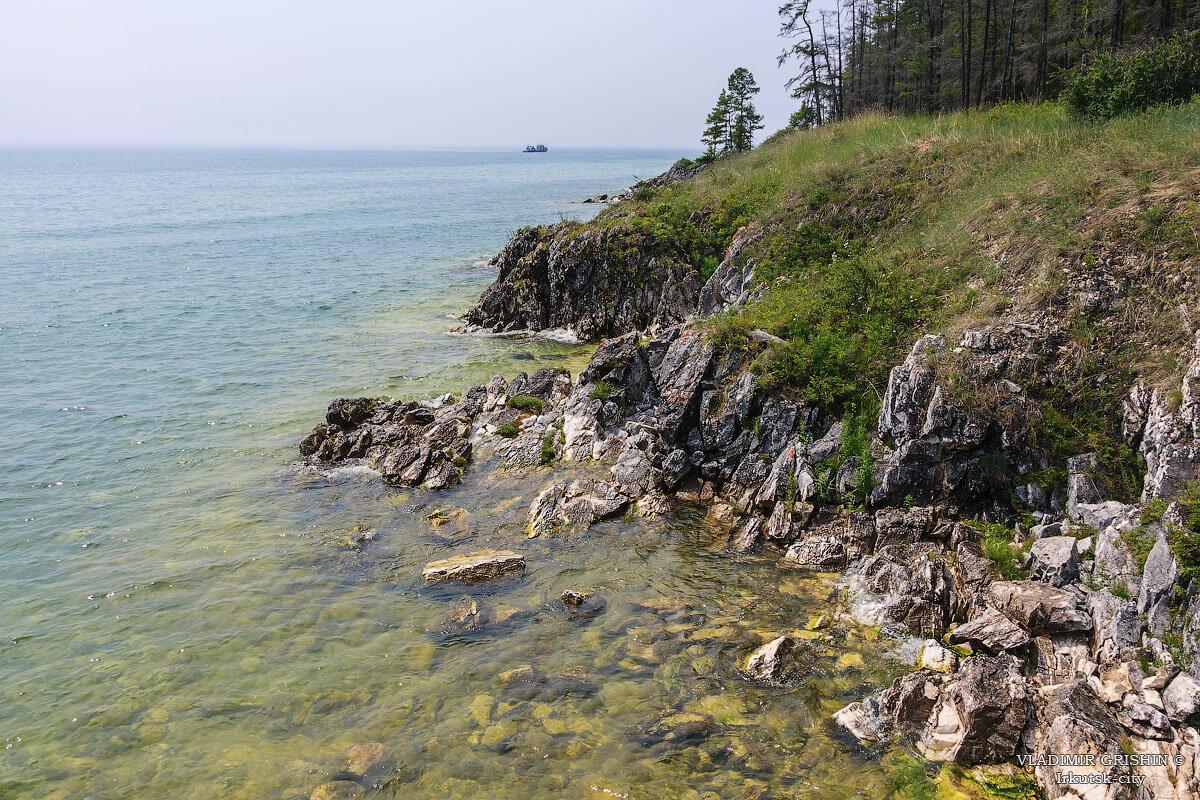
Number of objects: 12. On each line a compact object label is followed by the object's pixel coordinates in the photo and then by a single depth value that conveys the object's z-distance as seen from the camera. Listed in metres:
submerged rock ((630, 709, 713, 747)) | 9.41
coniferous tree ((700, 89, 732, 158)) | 76.12
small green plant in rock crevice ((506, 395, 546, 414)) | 21.86
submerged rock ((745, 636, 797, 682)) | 10.42
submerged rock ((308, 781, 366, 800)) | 8.80
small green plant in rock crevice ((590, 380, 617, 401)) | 19.64
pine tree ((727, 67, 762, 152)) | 77.19
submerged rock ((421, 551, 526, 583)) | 13.78
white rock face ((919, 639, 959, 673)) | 10.14
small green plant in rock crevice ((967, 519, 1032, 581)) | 11.30
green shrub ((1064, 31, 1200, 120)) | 20.70
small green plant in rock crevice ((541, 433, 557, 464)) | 18.77
